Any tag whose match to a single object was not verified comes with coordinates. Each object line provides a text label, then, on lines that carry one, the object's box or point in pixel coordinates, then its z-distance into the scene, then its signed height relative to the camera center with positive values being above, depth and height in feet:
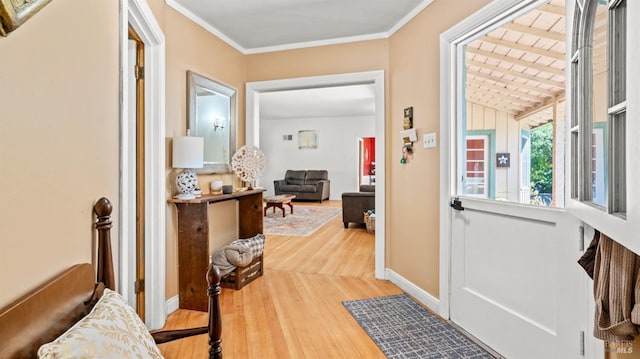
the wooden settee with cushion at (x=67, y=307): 2.27 -1.05
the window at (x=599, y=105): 3.16 +0.83
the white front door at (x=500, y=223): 5.41 -0.77
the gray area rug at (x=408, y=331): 6.53 -3.24
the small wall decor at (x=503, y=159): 6.82 +0.45
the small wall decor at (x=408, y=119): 9.51 +1.78
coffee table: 23.30 -1.37
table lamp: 8.13 +0.52
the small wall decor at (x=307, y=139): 34.12 +4.24
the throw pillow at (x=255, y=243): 10.17 -1.91
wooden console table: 8.36 -1.75
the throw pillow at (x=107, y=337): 2.20 -1.14
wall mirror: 9.21 +1.84
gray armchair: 19.38 -1.39
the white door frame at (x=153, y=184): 7.36 -0.07
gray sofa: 31.45 -0.29
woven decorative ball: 10.74 +0.58
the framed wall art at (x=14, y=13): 2.33 +1.21
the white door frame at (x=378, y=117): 10.81 +2.06
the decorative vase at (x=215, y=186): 9.84 -0.15
